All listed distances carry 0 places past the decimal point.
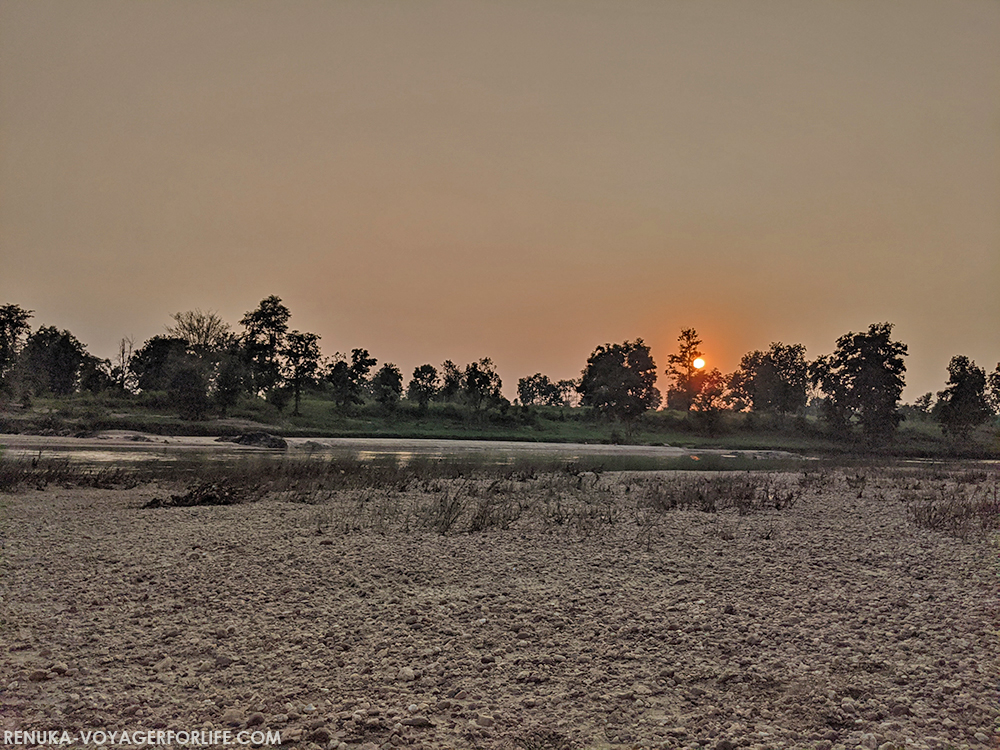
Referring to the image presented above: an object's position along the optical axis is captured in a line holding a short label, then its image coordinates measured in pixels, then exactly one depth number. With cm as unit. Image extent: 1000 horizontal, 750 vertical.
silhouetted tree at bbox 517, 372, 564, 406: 14638
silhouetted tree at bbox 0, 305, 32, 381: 7319
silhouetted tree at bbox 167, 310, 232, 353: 7894
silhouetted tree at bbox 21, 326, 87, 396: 8156
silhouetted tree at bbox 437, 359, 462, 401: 9888
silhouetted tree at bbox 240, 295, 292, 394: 8431
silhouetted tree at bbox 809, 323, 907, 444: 8669
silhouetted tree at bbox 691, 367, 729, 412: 10362
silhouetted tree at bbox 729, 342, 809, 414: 11250
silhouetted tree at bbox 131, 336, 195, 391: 7325
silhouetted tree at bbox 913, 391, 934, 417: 13644
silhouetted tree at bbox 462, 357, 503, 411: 8919
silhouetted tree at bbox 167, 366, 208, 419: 6931
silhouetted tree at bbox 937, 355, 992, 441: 8762
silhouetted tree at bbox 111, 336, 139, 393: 8538
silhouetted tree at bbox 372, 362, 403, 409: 8838
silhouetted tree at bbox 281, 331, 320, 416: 8350
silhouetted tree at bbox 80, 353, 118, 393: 8238
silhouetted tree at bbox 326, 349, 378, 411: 8788
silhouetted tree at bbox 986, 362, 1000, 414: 9393
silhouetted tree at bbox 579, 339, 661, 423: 9750
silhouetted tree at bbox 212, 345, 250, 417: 7294
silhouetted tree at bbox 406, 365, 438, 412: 9621
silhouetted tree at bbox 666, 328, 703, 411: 12312
